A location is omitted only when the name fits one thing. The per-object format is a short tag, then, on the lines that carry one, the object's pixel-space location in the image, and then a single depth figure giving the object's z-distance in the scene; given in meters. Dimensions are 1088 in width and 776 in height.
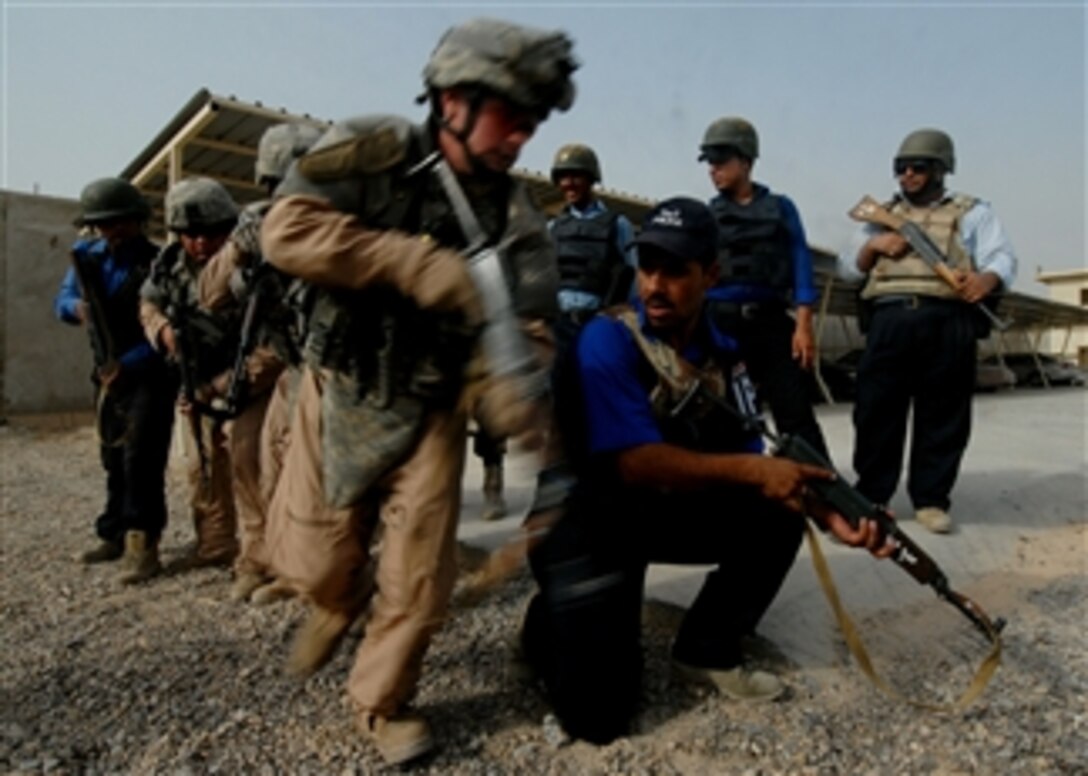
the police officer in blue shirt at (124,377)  3.52
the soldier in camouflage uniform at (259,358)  2.91
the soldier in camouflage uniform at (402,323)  1.79
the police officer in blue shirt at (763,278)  3.70
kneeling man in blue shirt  2.08
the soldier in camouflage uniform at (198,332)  3.34
